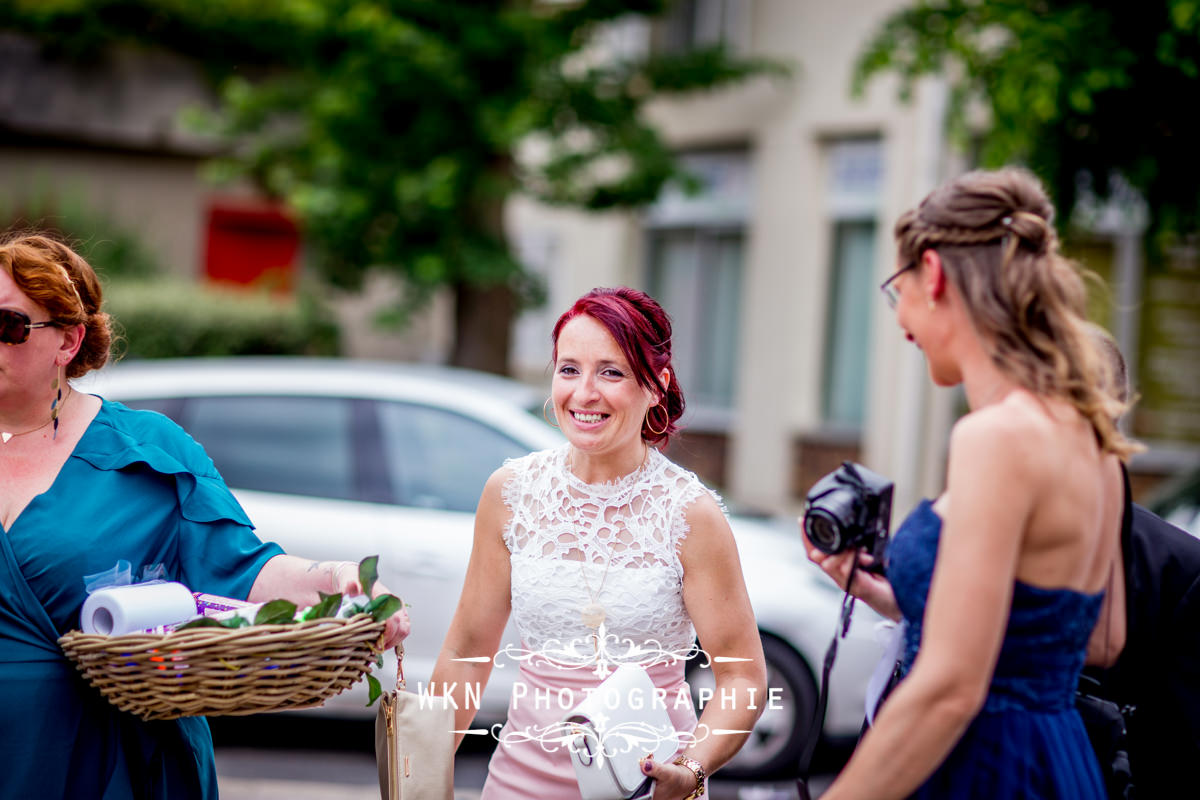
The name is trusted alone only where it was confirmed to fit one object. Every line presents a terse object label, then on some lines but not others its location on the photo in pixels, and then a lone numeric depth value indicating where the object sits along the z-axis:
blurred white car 5.60
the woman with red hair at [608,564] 2.77
